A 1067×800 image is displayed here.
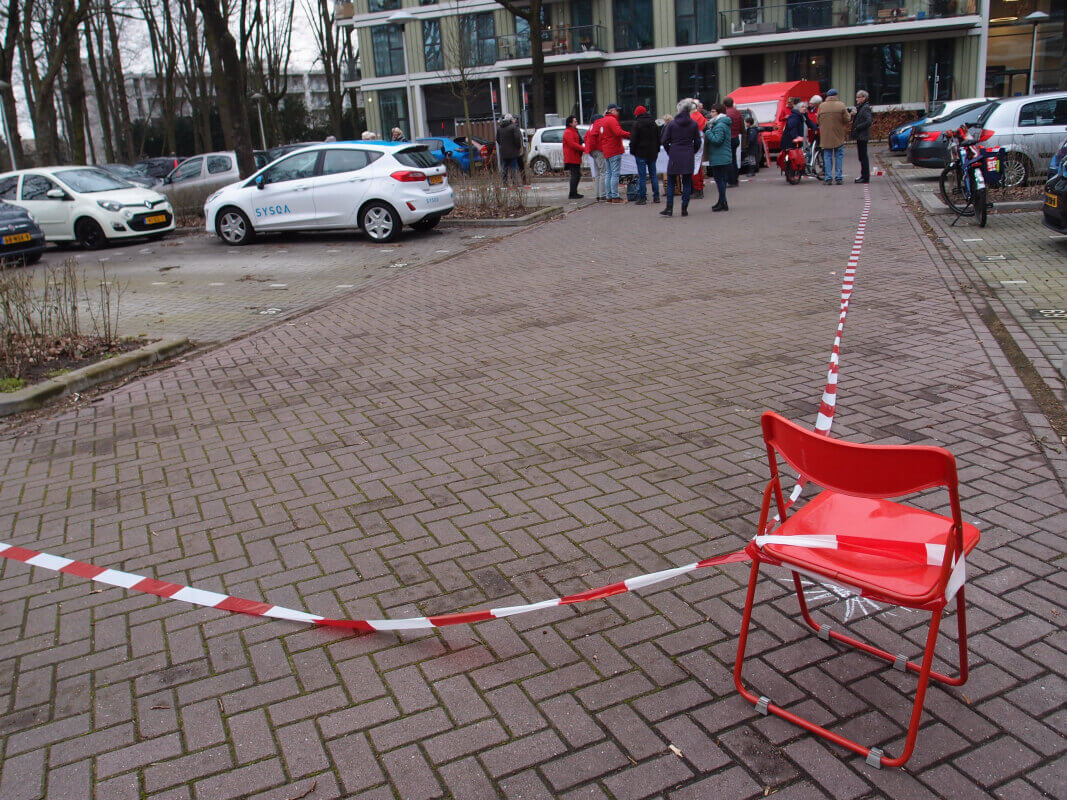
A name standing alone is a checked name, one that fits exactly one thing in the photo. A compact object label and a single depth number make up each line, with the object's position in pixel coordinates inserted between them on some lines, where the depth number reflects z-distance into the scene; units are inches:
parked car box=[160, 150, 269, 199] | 884.0
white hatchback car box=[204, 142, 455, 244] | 577.6
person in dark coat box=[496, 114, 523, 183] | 751.7
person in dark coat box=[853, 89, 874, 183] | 725.3
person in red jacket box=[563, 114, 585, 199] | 736.3
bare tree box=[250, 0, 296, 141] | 1633.9
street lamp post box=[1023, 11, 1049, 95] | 1230.6
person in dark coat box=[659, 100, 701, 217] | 605.3
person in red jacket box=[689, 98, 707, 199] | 735.7
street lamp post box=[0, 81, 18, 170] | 930.4
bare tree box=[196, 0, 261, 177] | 753.6
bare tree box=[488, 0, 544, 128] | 1072.2
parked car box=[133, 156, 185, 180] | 1284.4
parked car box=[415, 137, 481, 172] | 1117.3
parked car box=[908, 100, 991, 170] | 714.8
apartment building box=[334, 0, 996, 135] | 1605.6
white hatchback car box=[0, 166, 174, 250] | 661.3
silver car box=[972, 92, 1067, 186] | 596.1
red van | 1042.7
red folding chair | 98.0
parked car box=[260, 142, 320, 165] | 966.5
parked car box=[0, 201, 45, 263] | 588.1
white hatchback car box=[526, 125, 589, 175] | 1130.7
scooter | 764.6
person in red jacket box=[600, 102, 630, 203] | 690.8
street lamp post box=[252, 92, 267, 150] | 1670.2
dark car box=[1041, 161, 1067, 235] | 386.9
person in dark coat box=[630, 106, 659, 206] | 682.2
